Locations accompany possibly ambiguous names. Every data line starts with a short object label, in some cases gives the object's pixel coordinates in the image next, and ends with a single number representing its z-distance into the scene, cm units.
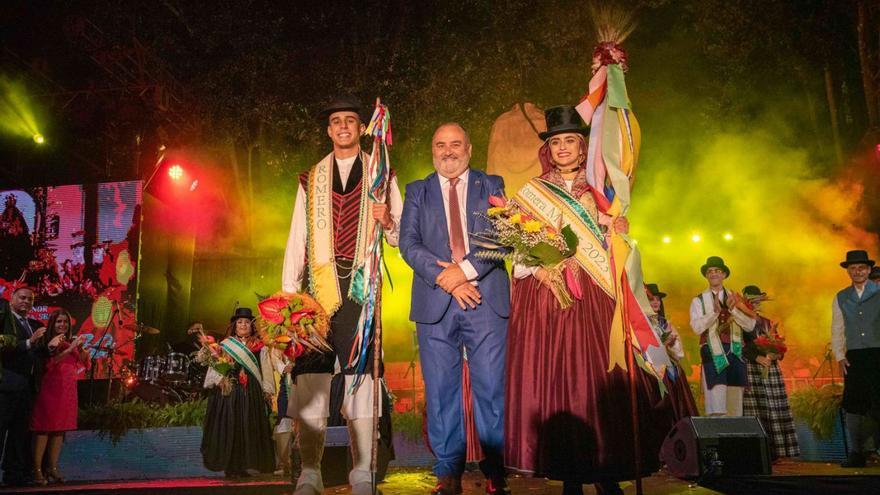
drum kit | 1246
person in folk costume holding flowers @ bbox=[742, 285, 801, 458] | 841
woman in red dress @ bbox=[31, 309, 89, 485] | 818
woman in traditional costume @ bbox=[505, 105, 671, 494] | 399
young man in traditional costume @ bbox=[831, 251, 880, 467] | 745
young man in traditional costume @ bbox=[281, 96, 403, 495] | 453
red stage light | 1659
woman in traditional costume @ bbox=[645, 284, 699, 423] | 497
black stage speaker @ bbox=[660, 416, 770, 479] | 417
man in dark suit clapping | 776
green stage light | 1442
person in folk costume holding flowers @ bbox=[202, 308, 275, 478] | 872
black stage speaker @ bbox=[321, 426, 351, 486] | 619
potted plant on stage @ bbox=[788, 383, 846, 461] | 830
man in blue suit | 434
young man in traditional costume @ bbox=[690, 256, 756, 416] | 830
